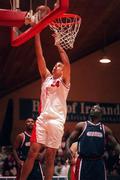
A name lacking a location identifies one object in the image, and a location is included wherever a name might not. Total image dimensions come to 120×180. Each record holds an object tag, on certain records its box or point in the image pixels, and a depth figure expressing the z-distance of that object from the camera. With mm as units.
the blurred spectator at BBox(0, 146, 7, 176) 11995
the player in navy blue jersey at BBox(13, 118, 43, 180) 7801
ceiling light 14059
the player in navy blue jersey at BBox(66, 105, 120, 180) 7086
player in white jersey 5496
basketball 5027
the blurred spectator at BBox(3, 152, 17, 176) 11812
